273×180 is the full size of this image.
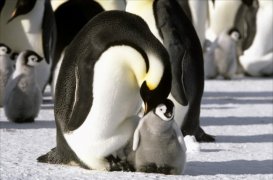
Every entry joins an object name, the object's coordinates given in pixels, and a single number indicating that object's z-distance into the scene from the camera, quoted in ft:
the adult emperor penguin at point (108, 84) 30.22
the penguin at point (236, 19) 78.48
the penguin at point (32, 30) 54.60
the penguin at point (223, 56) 73.10
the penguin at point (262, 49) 77.41
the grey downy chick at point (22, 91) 46.70
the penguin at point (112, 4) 55.47
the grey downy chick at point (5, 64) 51.08
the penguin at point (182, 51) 40.57
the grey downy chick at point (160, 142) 30.20
